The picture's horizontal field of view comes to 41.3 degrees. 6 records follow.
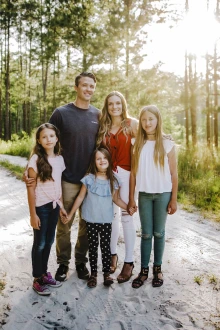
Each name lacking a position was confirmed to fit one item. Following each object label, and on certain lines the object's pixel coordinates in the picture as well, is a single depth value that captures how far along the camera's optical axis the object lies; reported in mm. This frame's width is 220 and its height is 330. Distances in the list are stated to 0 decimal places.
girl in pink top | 2930
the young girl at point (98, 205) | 3129
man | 3230
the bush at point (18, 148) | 14422
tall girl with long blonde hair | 3123
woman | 3273
